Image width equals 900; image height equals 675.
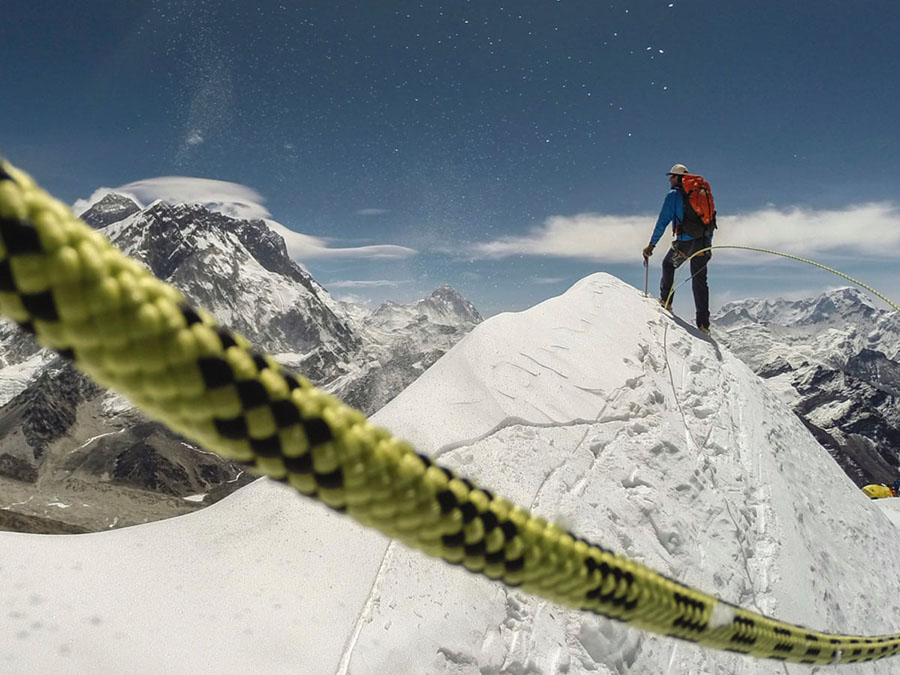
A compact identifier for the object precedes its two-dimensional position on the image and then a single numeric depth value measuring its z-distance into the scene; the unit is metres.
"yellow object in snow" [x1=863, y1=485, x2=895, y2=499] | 11.31
